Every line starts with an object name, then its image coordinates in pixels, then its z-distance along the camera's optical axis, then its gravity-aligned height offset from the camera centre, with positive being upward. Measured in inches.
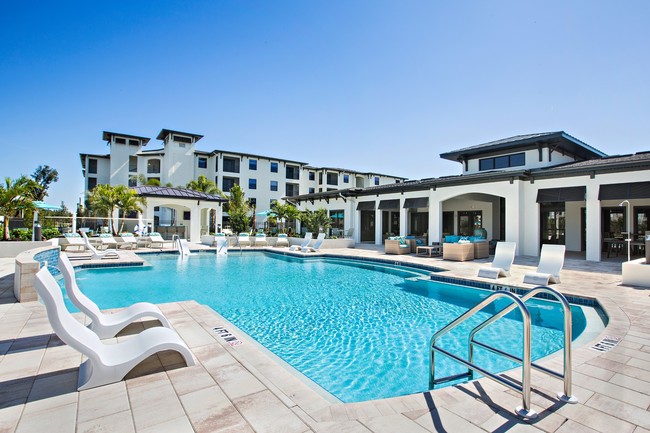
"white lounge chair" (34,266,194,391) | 116.5 -50.3
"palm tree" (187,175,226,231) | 1414.9 +151.8
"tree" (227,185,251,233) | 1005.2 +3.1
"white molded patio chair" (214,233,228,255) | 719.3 -52.9
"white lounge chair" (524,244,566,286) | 342.0 -45.1
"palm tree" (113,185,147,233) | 869.8 +55.3
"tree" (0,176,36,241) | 532.1 +36.0
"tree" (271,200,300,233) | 1060.5 +33.6
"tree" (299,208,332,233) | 893.2 +4.7
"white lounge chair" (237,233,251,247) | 841.5 -45.6
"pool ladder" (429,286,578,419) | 105.0 -45.7
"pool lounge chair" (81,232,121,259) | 546.0 -55.4
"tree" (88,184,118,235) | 880.9 +55.1
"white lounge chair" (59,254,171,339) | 172.1 -49.6
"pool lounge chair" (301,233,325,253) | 722.2 -52.4
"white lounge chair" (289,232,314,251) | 747.5 -48.8
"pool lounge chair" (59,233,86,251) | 655.8 -42.6
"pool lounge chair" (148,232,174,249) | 766.5 -45.5
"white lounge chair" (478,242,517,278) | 376.4 -45.9
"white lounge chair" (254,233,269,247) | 869.8 -49.0
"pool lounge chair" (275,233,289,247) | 893.8 -52.4
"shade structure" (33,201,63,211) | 608.1 +27.8
